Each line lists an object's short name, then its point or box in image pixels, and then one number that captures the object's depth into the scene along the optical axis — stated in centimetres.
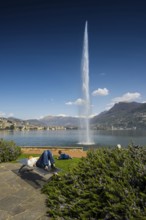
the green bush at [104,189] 339
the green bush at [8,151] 1067
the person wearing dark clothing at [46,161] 702
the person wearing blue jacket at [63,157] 1218
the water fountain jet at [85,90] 3554
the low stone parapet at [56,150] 1578
